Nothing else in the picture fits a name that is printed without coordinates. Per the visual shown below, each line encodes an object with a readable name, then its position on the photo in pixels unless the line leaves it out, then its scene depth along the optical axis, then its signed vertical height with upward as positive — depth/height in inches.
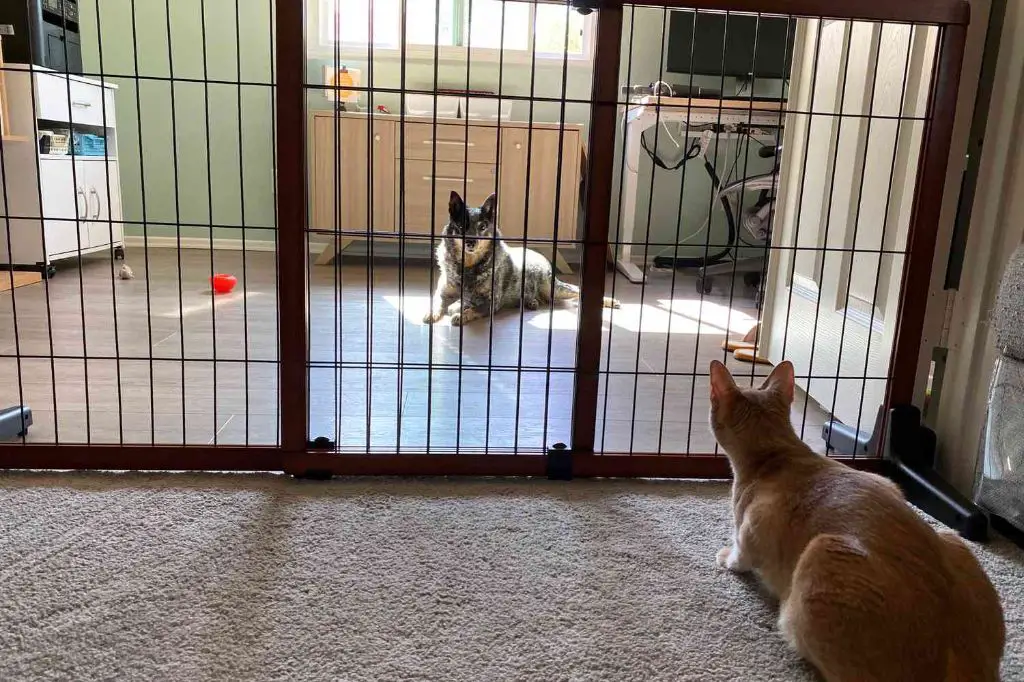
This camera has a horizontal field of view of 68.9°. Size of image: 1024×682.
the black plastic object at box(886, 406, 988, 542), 58.2 -23.1
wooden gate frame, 59.2 -8.5
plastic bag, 56.5 -18.2
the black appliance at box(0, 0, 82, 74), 149.1 +27.4
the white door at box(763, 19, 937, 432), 74.7 -0.4
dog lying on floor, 137.3 -17.6
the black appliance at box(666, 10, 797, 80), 193.8 +39.2
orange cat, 34.6 -18.9
